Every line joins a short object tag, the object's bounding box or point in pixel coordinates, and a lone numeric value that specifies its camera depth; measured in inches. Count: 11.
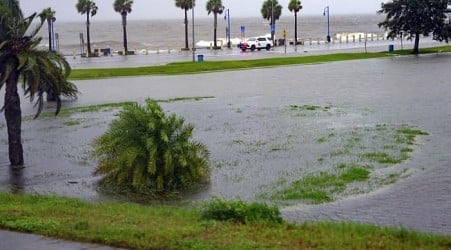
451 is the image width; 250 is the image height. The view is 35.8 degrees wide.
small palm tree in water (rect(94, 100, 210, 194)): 574.2
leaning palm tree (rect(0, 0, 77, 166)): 685.9
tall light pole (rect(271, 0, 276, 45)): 3609.7
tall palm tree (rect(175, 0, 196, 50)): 3288.9
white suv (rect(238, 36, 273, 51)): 3129.9
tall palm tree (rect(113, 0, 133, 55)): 3184.1
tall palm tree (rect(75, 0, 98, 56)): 3179.1
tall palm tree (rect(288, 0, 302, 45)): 3779.0
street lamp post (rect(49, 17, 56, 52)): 2820.1
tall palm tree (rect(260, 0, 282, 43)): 3769.7
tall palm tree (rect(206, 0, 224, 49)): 3688.5
